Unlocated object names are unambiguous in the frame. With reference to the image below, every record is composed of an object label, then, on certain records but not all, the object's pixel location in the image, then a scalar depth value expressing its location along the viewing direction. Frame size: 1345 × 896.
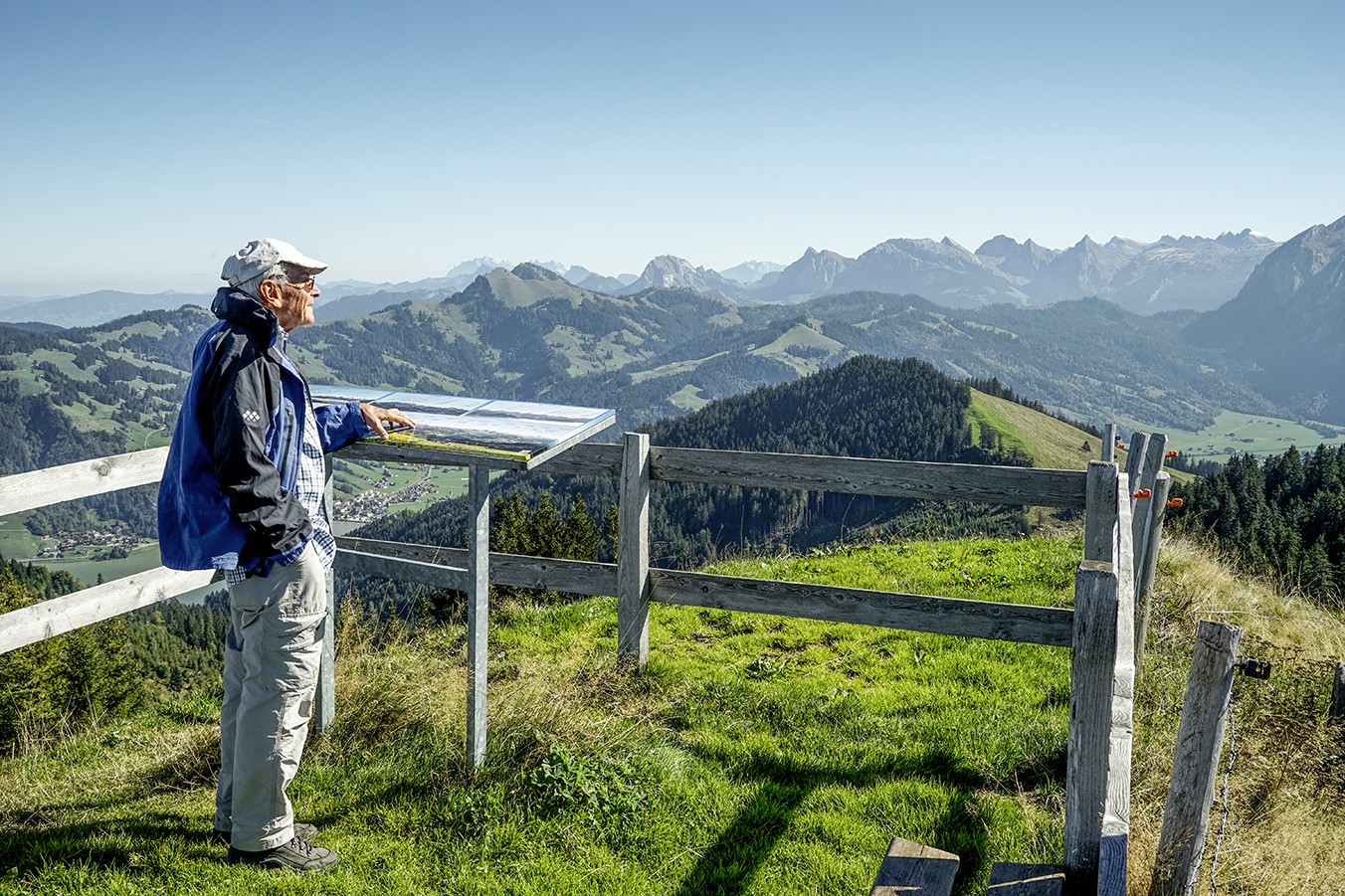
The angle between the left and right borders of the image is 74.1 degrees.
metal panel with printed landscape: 4.24
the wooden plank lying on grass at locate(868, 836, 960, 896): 2.96
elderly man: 3.47
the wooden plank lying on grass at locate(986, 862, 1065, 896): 2.81
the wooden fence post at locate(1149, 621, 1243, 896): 2.62
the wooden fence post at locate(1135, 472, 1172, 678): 7.14
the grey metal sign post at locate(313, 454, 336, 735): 5.14
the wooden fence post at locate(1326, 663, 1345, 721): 6.07
